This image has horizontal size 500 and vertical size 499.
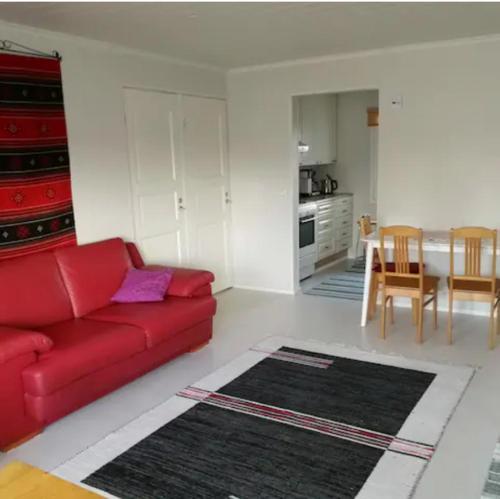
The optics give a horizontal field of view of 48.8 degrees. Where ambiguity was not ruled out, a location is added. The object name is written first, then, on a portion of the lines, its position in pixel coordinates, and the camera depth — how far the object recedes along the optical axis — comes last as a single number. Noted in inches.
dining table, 162.9
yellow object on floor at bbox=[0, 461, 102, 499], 77.7
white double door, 180.5
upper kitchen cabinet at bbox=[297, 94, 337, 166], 248.5
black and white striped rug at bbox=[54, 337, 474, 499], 94.9
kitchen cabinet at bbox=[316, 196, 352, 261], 256.5
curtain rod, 136.6
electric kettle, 281.6
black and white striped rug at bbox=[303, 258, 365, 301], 217.0
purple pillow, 151.6
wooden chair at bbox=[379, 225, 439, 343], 158.6
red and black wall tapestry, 137.3
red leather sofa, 108.7
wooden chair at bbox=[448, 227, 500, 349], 151.4
